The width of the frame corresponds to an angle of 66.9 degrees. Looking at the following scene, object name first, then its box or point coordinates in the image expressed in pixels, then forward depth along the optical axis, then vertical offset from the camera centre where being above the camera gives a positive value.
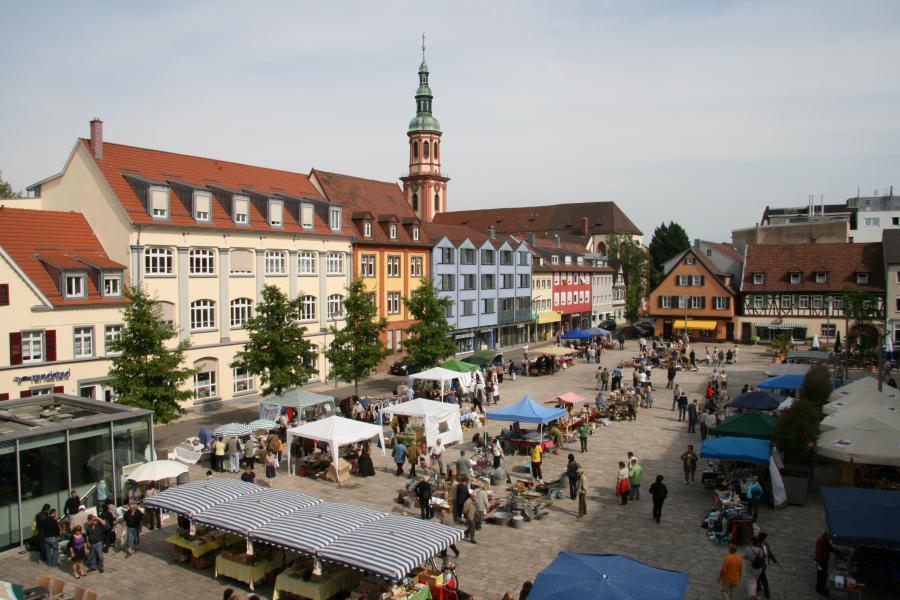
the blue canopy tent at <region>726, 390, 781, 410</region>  27.30 -4.92
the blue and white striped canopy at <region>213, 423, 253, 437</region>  23.64 -5.07
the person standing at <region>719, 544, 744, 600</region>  12.98 -5.57
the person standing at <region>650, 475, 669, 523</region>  17.67 -5.52
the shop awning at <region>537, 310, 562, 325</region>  68.69 -3.52
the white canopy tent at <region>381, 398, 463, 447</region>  25.31 -5.00
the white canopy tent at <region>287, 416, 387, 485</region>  21.84 -4.86
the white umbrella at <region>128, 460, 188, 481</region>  18.20 -5.00
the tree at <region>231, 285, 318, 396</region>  29.44 -2.71
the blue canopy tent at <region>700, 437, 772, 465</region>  19.19 -4.87
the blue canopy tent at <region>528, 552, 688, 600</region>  10.05 -4.56
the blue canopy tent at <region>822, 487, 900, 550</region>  12.62 -4.67
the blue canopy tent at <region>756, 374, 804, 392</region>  31.00 -4.77
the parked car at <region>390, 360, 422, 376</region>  44.05 -5.53
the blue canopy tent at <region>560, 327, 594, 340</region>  52.27 -4.09
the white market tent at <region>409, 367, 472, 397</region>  32.72 -4.45
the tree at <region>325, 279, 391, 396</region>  33.44 -2.91
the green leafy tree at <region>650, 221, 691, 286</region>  96.19 +5.34
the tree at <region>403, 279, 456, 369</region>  37.91 -2.66
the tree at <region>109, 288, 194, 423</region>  23.55 -2.80
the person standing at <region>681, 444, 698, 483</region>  20.77 -5.56
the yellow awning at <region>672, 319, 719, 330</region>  62.25 -4.00
